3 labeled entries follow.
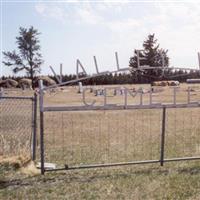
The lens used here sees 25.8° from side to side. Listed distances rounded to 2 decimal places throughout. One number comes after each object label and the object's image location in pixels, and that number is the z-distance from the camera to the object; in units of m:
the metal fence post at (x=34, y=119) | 8.34
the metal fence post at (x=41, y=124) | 7.63
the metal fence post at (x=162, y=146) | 8.30
